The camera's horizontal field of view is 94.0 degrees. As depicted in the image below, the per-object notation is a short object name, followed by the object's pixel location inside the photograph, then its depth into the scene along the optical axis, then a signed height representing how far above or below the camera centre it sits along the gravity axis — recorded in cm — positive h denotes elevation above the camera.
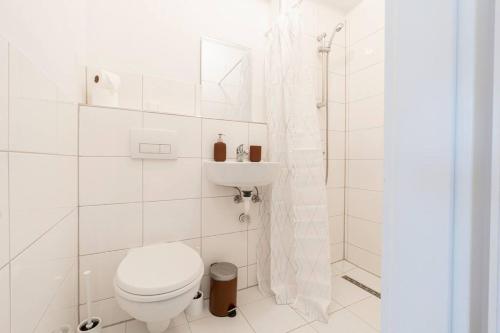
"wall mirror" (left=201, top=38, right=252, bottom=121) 163 +61
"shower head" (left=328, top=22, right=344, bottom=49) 178 +103
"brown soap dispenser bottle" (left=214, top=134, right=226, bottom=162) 150 +8
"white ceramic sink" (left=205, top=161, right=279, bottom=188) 131 -5
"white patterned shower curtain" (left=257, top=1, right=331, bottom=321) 141 -14
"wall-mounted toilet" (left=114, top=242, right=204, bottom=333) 89 -48
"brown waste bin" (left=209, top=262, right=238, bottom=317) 138 -77
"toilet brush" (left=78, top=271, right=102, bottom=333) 104 -76
